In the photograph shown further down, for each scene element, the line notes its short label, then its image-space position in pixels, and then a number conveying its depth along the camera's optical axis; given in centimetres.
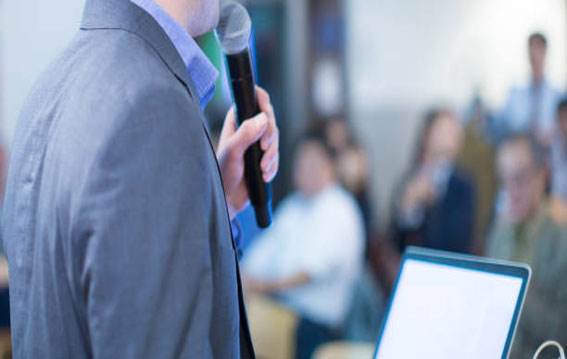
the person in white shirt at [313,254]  318
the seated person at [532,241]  216
